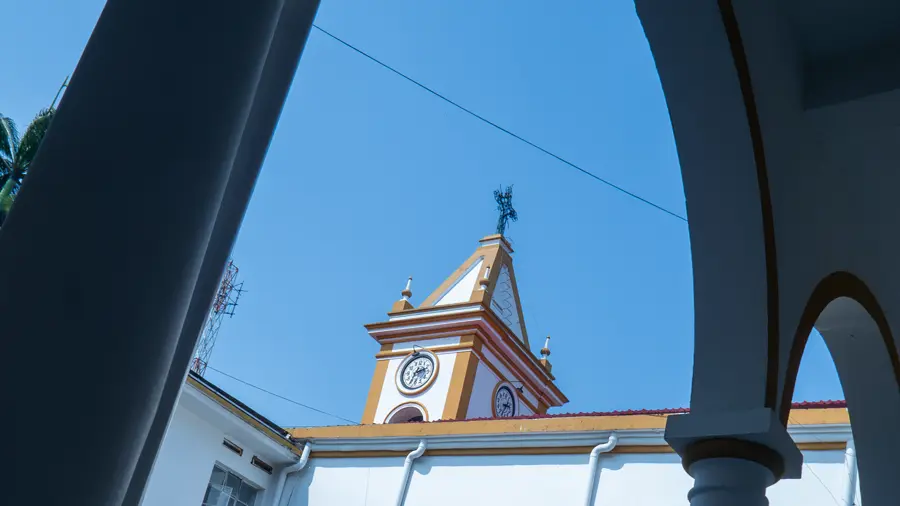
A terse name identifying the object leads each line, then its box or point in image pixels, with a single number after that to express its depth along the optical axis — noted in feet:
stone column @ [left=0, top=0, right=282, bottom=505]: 3.55
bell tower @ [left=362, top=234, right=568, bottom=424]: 62.95
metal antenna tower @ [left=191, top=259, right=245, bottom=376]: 91.09
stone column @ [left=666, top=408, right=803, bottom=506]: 10.76
